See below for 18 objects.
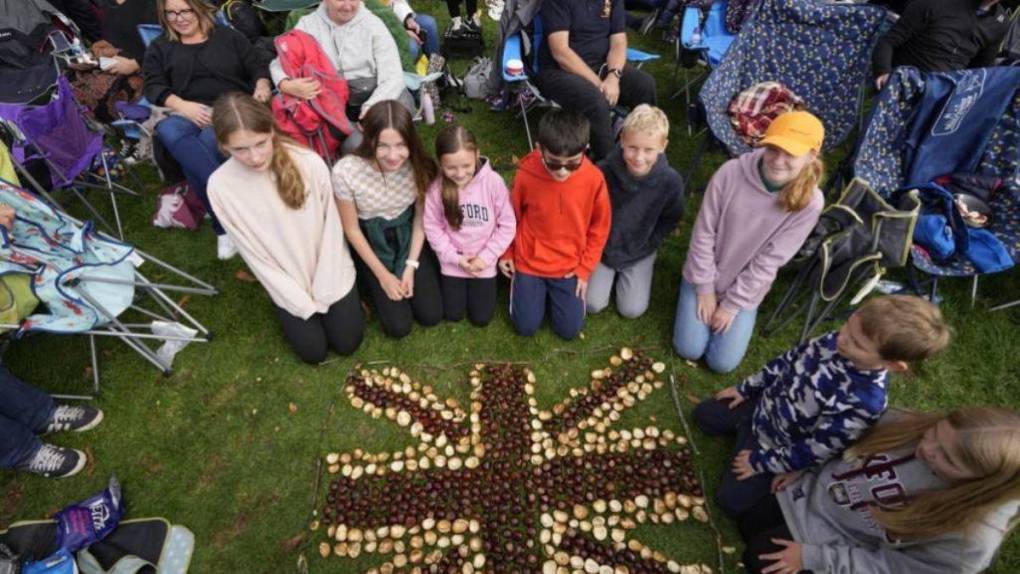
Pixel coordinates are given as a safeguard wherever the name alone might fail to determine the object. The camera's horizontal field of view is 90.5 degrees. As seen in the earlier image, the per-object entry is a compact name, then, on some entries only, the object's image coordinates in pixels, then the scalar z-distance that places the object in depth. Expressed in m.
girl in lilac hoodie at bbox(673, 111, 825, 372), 2.70
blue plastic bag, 2.47
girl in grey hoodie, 1.60
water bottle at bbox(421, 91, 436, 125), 4.89
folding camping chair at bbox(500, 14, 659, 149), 4.42
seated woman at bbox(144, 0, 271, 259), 3.74
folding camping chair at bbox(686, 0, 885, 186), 3.92
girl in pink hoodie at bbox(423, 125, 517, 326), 2.87
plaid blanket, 4.04
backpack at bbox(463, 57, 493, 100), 5.52
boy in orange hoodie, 2.81
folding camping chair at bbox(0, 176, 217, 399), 2.70
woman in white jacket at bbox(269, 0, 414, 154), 3.89
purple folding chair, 3.36
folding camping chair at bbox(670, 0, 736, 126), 4.82
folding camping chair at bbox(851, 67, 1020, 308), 3.38
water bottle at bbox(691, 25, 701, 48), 4.81
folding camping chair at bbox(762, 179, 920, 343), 2.92
